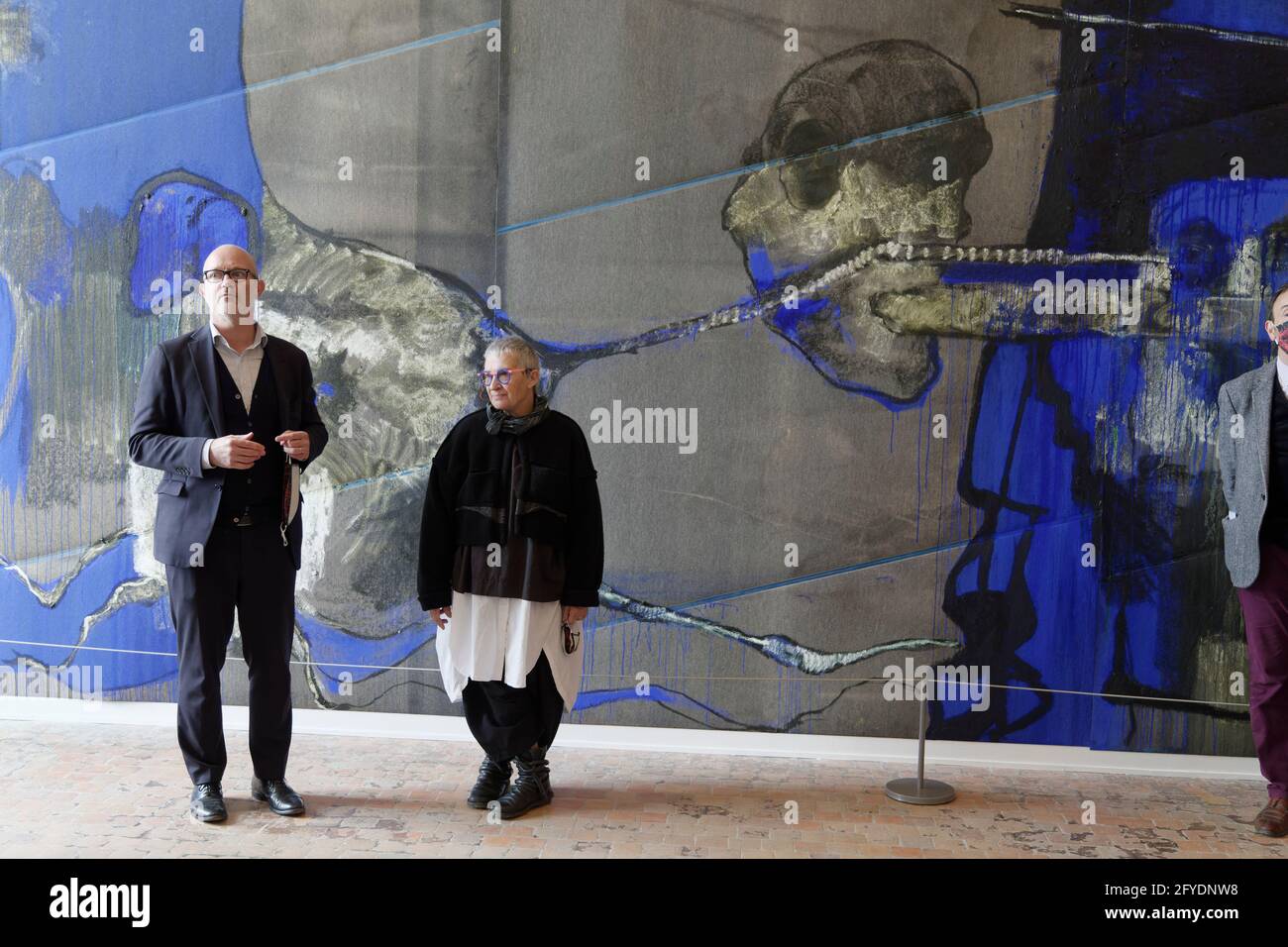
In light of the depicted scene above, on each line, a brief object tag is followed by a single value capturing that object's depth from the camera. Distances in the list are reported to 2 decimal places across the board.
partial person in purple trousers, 4.02
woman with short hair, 4.03
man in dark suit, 3.85
